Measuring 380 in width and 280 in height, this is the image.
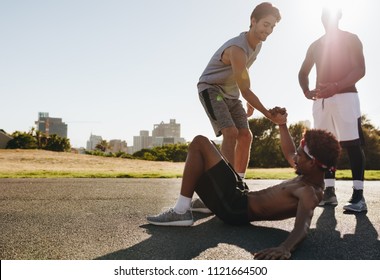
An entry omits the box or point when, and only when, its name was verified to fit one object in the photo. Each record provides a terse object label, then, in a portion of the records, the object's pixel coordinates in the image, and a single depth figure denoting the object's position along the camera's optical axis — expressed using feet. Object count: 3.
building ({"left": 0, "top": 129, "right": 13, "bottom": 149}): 180.79
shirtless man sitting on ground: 8.22
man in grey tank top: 11.59
